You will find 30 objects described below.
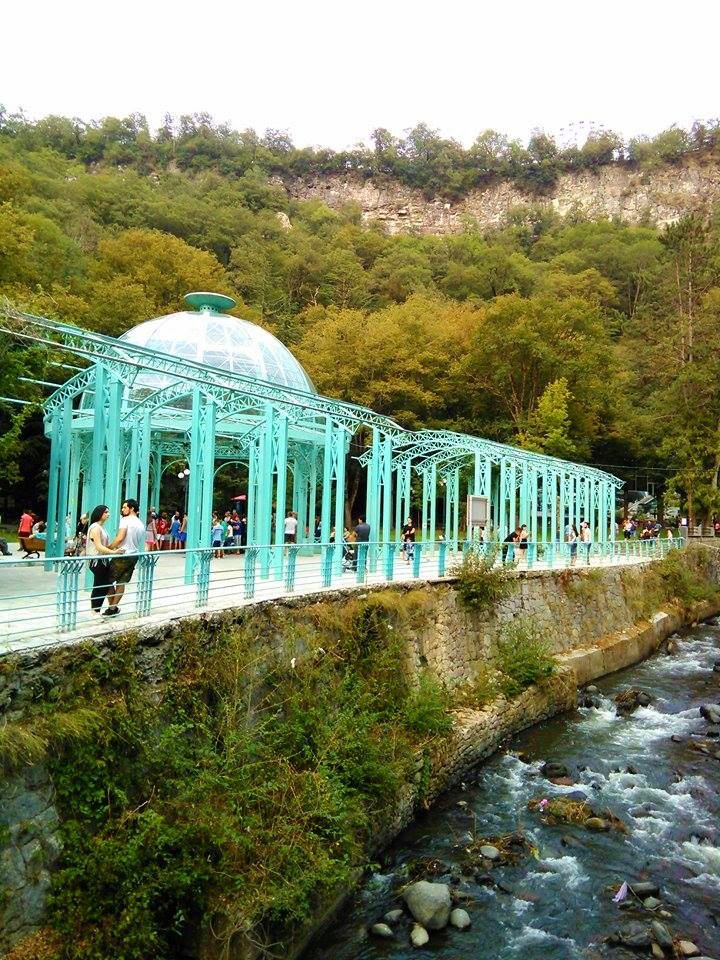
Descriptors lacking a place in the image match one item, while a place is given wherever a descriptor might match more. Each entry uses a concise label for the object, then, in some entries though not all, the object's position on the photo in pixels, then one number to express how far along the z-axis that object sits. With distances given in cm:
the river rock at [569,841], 907
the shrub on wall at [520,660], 1370
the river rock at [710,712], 1391
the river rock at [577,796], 1038
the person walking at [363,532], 1488
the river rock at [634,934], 705
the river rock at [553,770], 1121
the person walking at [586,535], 2181
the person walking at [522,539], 1774
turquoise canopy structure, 1145
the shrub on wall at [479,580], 1380
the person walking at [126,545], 712
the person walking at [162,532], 2111
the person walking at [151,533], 1565
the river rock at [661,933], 704
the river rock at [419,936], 704
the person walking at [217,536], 1803
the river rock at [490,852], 866
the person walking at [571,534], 2552
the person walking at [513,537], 2055
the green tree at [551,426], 3503
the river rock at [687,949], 685
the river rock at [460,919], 734
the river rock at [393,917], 736
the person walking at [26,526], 1497
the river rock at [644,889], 793
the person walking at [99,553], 709
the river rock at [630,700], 1454
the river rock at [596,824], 953
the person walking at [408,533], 2103
